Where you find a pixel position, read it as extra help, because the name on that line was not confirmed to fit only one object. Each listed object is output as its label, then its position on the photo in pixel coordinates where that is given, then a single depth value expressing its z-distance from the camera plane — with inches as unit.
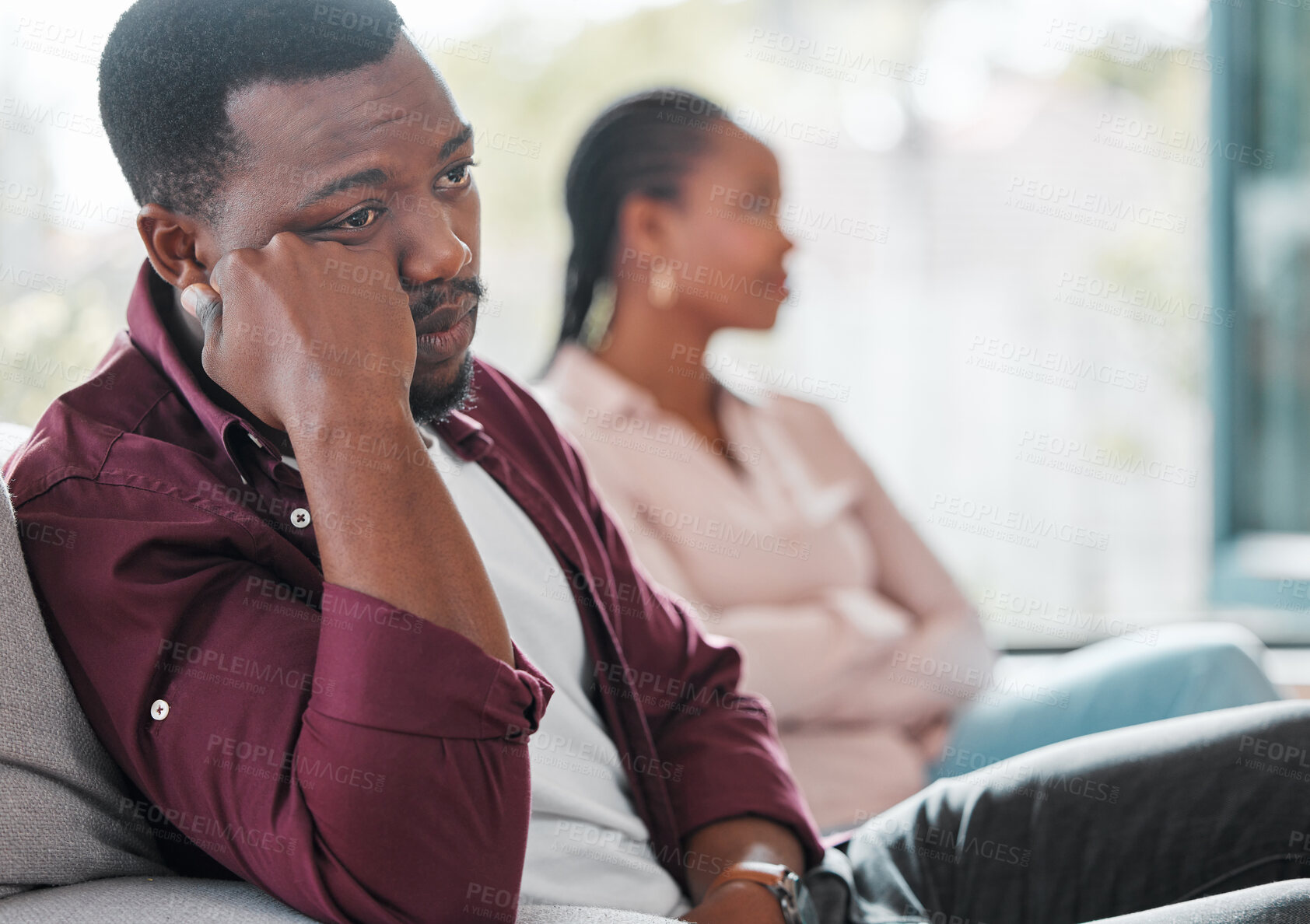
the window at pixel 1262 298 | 144.4
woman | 84.4
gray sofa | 61.6
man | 61.6
